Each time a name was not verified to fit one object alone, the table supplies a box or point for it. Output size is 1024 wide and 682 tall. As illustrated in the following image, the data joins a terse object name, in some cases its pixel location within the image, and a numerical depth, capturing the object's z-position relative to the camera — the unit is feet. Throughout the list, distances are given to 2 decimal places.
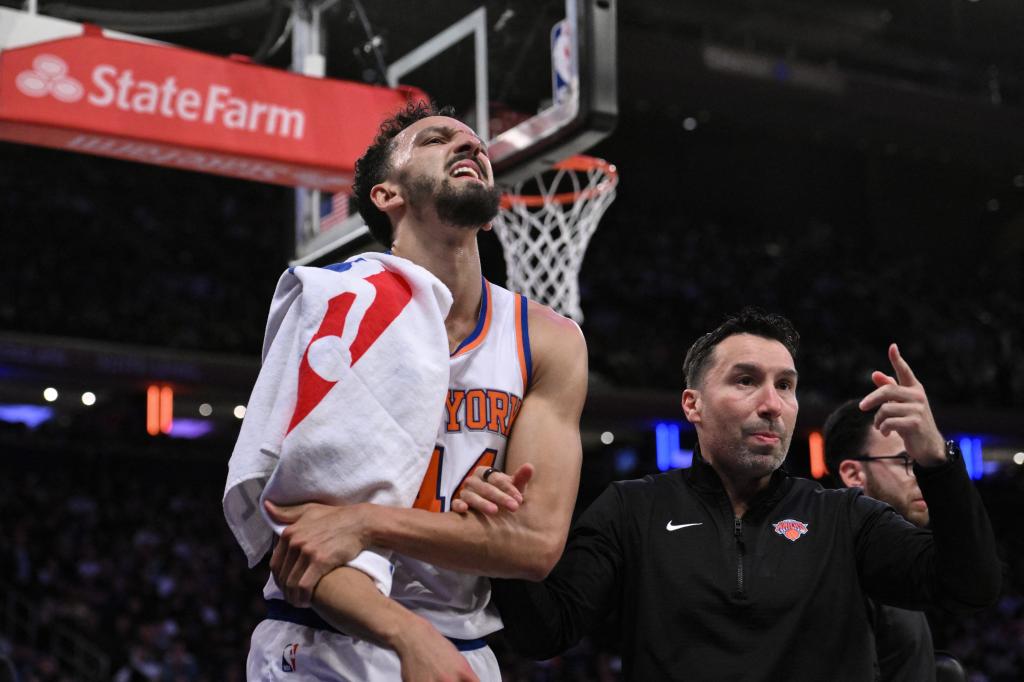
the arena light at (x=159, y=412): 54.19
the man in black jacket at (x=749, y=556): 9.00
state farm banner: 16.47
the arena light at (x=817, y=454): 62.23
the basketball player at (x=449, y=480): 7.24
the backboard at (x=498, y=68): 16.69
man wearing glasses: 8.42
